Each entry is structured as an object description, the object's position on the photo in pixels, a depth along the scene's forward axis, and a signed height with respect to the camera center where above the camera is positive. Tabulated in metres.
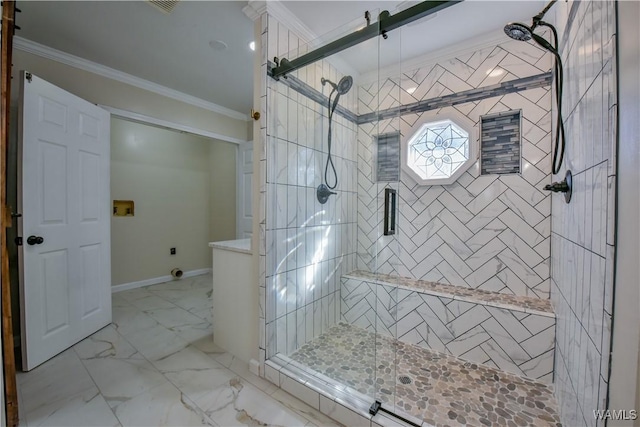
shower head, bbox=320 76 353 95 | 2.18 +1.06
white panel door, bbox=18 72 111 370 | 1.80 -0.13
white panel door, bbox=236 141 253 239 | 3.78 +0.25
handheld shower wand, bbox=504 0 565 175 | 1.23 +0.84
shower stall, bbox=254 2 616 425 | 1.59 -0.16
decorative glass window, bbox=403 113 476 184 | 2.13 +0.49
